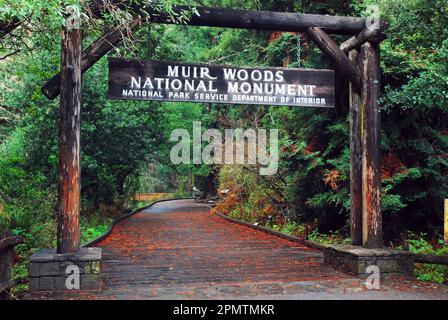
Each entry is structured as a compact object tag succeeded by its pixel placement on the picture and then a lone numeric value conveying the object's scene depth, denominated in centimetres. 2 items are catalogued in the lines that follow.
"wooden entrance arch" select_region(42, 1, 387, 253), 700
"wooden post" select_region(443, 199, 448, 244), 623
